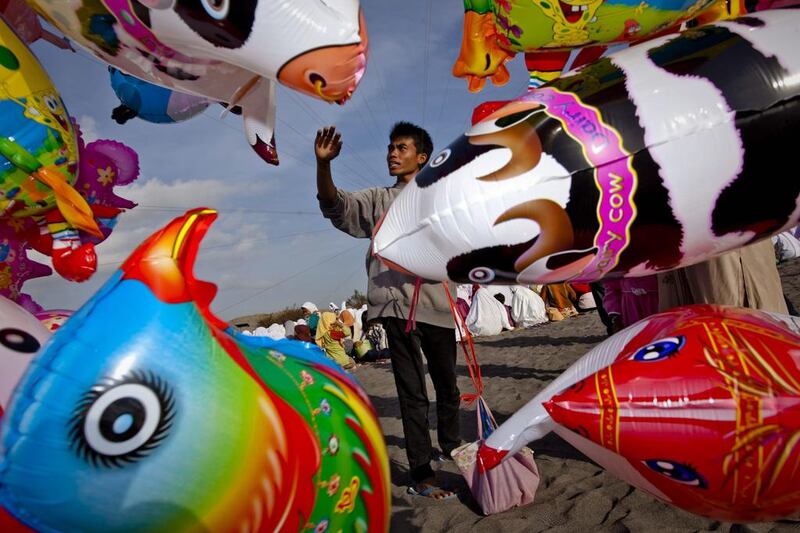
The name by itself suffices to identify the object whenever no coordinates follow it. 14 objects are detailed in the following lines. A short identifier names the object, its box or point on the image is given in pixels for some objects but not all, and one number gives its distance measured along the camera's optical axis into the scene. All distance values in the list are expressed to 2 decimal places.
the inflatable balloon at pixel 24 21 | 1.86
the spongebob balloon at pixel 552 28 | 1.54
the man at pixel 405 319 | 2.36
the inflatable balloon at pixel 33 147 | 1.48
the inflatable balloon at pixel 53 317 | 1.41
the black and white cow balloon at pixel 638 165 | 0.89
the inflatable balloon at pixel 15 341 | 0.92
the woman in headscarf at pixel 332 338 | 7.98
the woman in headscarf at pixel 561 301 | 9.37
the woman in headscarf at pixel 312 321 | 10.45
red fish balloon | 0.84
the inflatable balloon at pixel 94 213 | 1.92
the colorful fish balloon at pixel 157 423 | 0.58
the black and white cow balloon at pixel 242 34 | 1.19
